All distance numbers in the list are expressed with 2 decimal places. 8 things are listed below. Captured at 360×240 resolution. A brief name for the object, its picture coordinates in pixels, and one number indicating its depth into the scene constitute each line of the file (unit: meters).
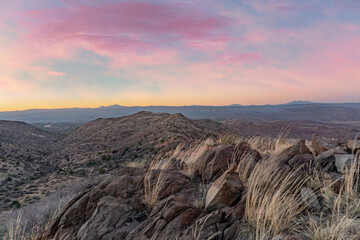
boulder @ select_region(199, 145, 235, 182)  6.82
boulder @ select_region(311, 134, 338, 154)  7.21
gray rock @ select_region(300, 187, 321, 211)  4.30
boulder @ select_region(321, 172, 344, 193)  4.68
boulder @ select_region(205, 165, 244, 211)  4.74
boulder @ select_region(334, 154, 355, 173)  5.19
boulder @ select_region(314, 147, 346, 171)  5.60
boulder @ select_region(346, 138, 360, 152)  6.10
